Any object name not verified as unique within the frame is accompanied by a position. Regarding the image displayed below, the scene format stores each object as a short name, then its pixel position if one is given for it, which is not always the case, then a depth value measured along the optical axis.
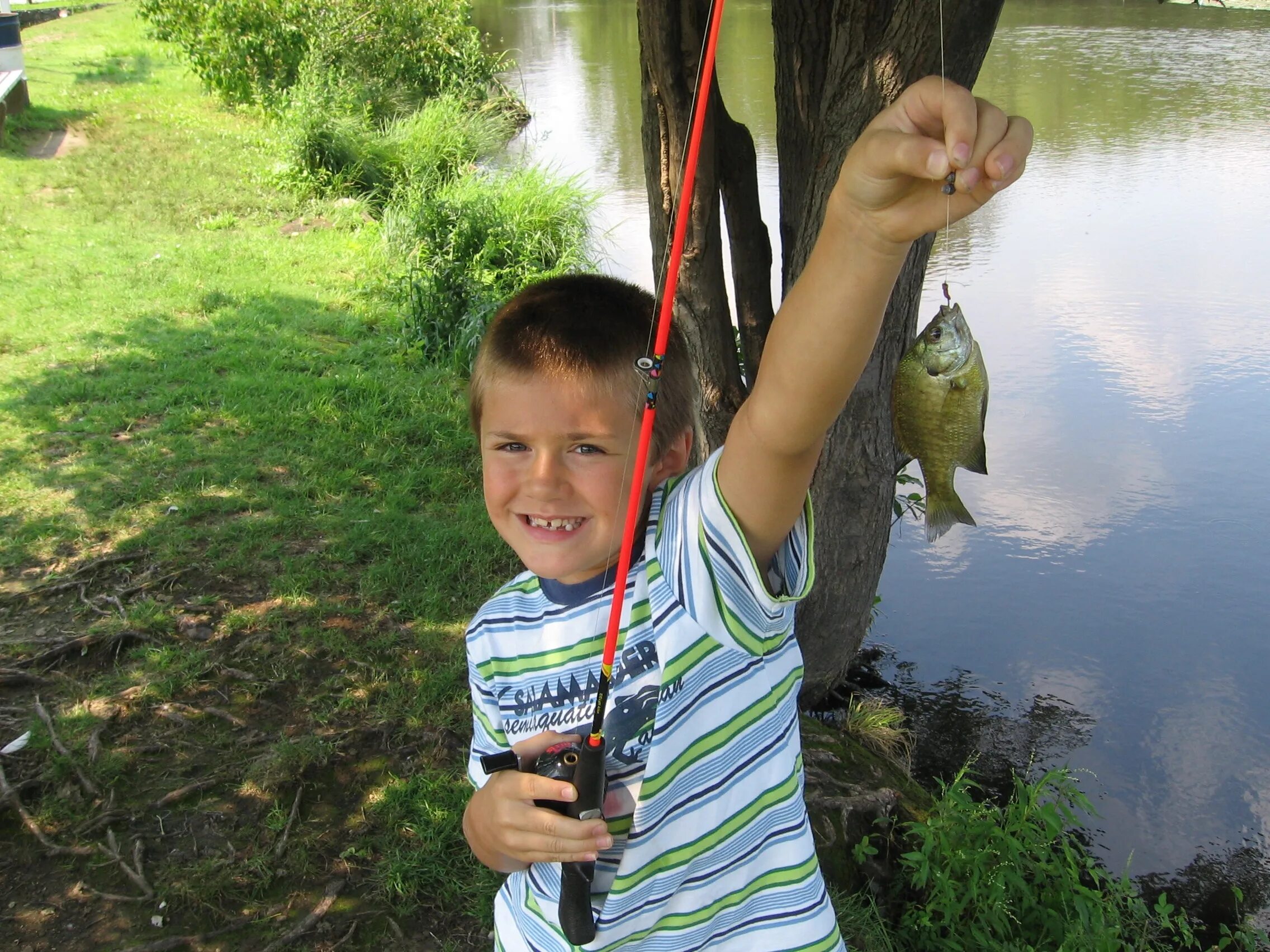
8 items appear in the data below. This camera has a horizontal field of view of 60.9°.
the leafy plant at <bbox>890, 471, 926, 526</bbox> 4.14
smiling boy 1.49
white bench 11.81
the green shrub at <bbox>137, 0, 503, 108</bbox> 12.87
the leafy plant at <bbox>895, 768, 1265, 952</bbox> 2.91
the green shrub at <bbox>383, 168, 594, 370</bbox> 7.14
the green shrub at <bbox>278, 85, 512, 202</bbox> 10.34
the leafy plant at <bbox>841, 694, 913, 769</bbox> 4.03
